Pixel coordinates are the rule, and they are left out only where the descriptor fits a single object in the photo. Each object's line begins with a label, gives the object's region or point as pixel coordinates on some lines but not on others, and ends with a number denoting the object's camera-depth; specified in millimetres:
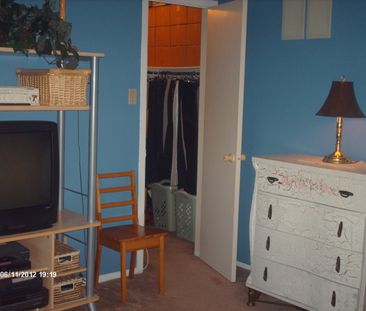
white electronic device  2732
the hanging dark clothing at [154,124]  5012
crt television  2766
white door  3789
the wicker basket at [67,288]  3078
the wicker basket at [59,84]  2902
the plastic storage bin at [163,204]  4984
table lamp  3123
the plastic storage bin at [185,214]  4750
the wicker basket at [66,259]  3084
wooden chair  3516
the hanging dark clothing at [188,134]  4797
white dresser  2939
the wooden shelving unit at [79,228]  2939
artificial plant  2744
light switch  3882
